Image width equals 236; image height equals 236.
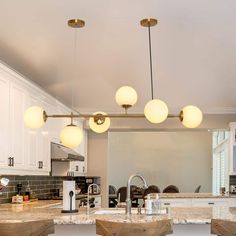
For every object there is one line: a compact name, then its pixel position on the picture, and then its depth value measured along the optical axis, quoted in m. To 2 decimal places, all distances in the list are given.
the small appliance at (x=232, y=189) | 8.23
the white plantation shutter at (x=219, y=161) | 10.43
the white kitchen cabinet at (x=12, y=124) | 4.56
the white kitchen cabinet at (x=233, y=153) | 7.94
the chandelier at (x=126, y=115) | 3.68
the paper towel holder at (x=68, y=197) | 3.75
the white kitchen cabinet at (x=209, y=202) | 7.50
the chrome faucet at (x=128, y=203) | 3.58
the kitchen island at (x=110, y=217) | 3.18
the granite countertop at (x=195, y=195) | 7.63
